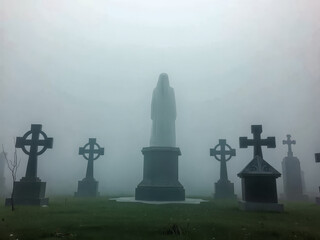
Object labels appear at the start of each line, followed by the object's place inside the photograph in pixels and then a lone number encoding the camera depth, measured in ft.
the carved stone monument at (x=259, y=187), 39.01
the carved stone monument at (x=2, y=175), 85.90
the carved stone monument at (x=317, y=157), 55.56
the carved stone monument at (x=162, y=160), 54.95
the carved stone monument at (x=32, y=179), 44.85
